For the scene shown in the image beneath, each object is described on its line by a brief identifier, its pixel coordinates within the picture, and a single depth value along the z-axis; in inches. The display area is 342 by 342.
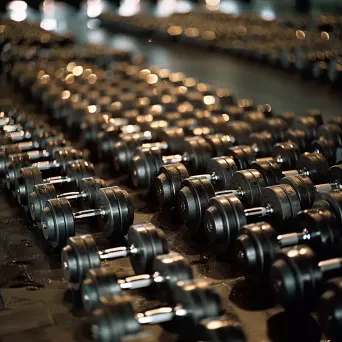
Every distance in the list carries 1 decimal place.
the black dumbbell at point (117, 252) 89.8
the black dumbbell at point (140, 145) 146.5
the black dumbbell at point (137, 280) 82.0
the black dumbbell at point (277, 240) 91.0
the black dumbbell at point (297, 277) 83.3
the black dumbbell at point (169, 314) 72.4
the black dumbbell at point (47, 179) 122.5
